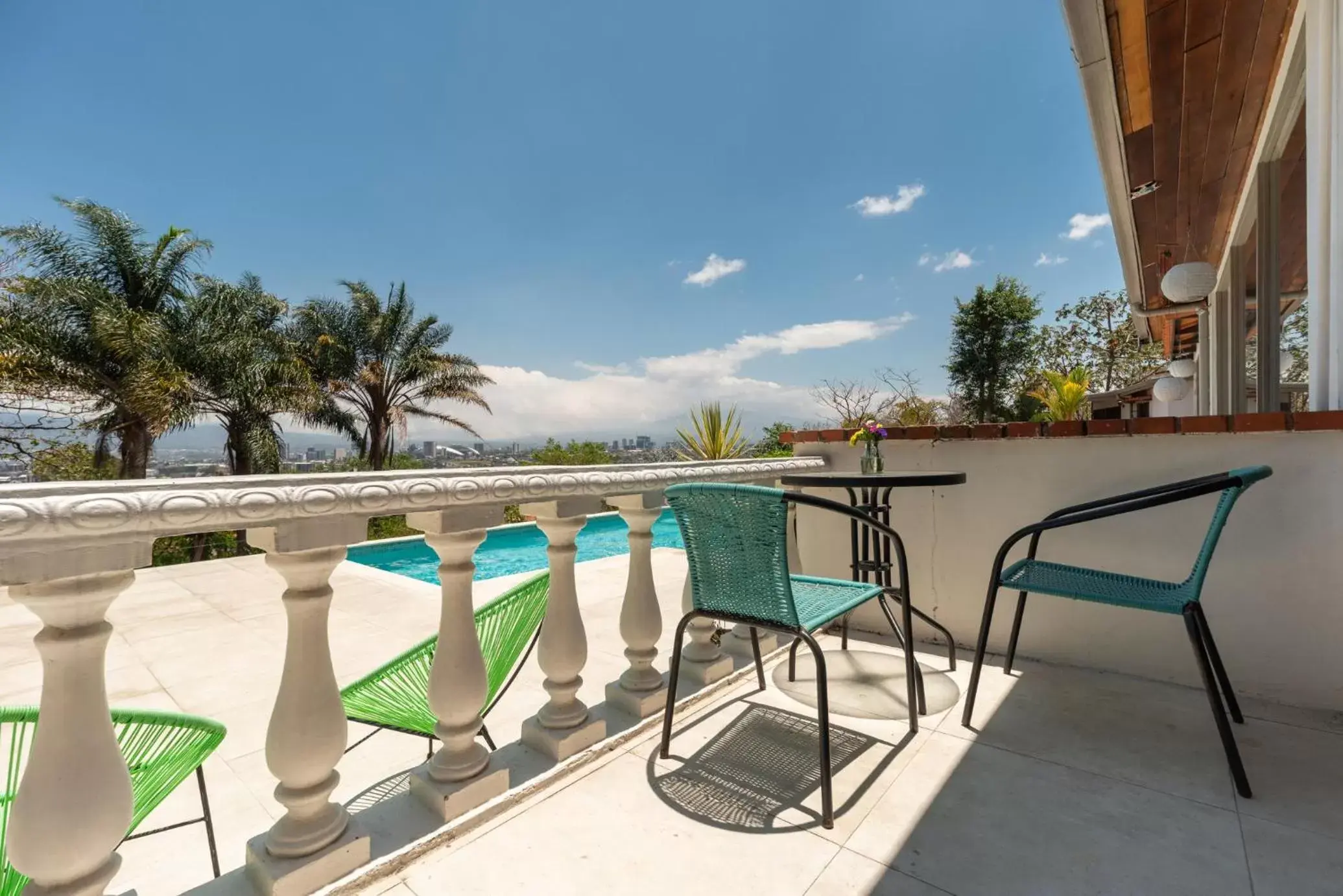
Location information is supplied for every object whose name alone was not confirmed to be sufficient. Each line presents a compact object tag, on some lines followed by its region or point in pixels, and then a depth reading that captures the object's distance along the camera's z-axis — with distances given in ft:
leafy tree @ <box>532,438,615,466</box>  44.48
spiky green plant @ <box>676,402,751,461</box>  26.43
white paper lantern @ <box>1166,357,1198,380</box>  24.31
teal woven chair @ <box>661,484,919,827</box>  4.63
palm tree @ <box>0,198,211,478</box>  29.19
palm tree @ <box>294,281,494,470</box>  47.88
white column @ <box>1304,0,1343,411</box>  6.35
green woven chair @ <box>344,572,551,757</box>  4.74
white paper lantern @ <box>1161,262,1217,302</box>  12.95
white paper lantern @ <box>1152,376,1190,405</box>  24.73
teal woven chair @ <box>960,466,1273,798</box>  4.75
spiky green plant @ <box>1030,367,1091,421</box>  27.66
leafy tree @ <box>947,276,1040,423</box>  61.41
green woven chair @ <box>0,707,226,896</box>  3.47
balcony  2.77
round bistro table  6.41
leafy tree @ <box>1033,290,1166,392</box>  57.52
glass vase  8.06
